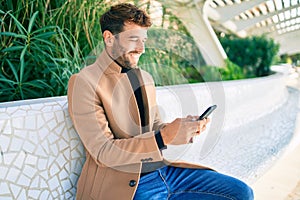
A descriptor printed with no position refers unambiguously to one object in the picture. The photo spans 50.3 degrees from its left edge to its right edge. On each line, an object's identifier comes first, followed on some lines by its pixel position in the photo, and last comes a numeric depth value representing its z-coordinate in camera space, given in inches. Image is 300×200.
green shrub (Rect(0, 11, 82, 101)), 66.9
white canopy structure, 358.4
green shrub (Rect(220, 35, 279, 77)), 380.2
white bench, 43.7
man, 41.9
